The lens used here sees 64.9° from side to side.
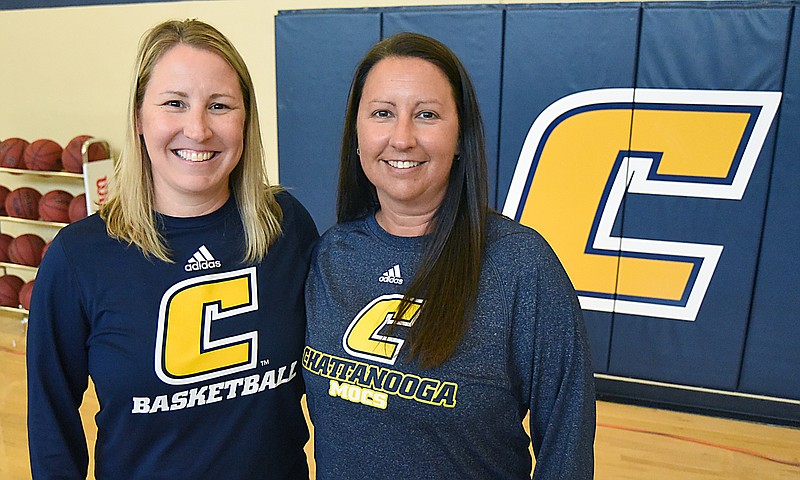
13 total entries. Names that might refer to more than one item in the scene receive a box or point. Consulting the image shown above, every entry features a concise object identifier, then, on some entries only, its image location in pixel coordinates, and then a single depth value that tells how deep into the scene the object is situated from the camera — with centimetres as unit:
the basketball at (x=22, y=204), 454
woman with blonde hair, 125
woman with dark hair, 116
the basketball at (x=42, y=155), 443
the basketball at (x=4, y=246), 465
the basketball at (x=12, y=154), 450
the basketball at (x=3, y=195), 468
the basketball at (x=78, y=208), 436
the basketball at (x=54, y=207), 444
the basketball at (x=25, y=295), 445
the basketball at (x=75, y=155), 440
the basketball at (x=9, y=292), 458
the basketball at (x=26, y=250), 451
